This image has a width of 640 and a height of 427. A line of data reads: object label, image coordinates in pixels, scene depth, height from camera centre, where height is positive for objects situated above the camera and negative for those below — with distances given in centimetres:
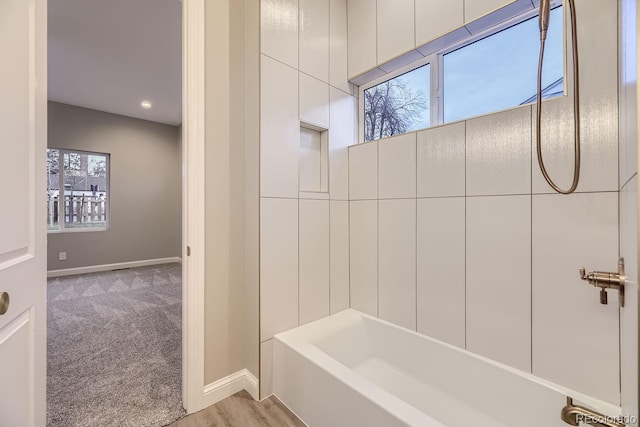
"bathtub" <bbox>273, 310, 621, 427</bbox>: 113 -86
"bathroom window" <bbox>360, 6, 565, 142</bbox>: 132 +80
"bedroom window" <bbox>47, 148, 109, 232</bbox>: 428 +37
